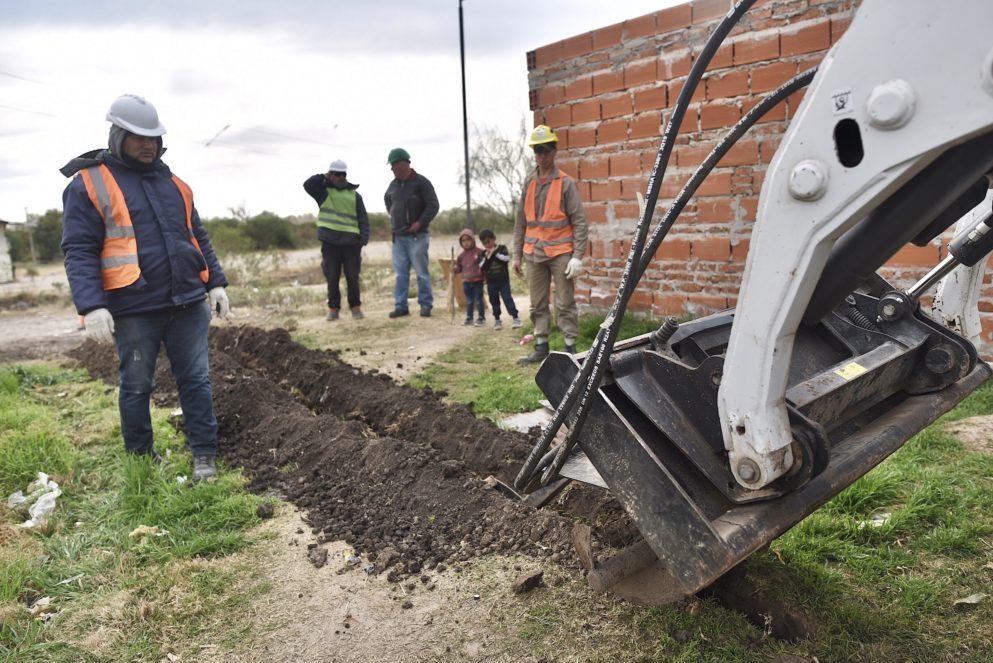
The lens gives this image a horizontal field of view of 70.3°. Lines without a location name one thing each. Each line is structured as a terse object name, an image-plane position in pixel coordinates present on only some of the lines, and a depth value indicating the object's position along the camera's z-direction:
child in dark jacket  8.64
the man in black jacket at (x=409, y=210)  9.56
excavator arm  1.44
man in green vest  9.41
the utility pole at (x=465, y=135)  16.28
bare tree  23.28
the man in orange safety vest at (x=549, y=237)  6.51
